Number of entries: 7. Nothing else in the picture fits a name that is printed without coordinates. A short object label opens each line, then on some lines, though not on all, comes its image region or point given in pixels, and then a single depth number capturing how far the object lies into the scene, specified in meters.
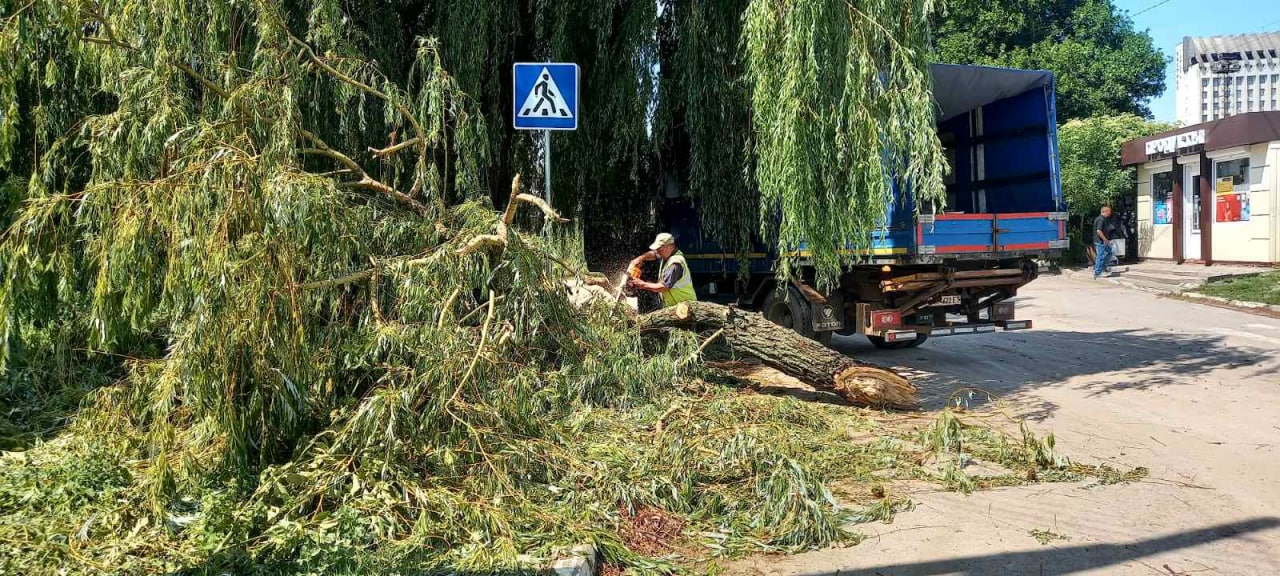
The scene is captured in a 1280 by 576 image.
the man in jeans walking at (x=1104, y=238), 19.89
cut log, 7.02
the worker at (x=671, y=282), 8.19
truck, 8.62
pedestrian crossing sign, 6.79
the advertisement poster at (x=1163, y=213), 22.89
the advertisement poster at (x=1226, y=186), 20.08
